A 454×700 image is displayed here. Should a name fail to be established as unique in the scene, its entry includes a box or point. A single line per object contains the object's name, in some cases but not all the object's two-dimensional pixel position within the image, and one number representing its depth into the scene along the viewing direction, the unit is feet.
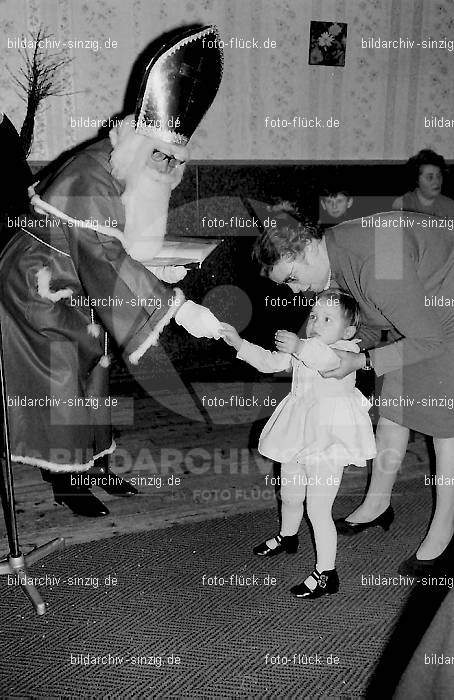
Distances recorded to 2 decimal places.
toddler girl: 5.85
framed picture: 12.71
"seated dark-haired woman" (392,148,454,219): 11.99
